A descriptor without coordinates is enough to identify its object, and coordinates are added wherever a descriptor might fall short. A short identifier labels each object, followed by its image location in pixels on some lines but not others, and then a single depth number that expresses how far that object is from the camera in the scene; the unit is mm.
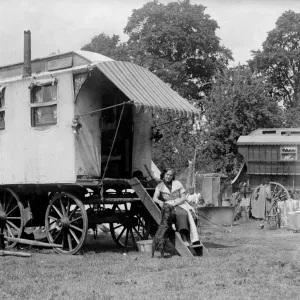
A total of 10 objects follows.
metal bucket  12586
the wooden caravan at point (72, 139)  12336
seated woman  11945
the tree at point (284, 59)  29984
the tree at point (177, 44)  31422
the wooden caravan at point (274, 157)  23359
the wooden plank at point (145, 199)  12156
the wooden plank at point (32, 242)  12748
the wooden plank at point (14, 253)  11953
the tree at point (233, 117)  30672
